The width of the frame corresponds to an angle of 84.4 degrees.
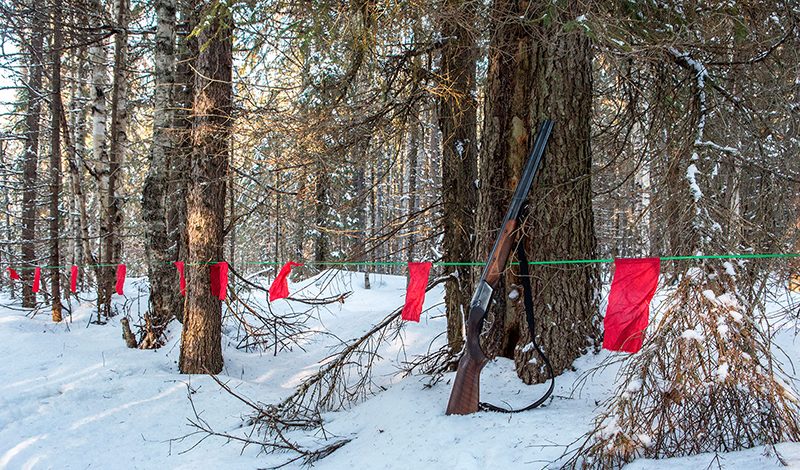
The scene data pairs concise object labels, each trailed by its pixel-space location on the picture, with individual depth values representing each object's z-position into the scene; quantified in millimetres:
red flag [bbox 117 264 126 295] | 7225
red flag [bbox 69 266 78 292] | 8591
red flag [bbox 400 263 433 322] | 3955
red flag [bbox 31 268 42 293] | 8339
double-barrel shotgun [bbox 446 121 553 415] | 2865
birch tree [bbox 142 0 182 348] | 6598
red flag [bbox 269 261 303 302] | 5754
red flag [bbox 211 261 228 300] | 5195
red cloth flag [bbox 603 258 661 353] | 2561
